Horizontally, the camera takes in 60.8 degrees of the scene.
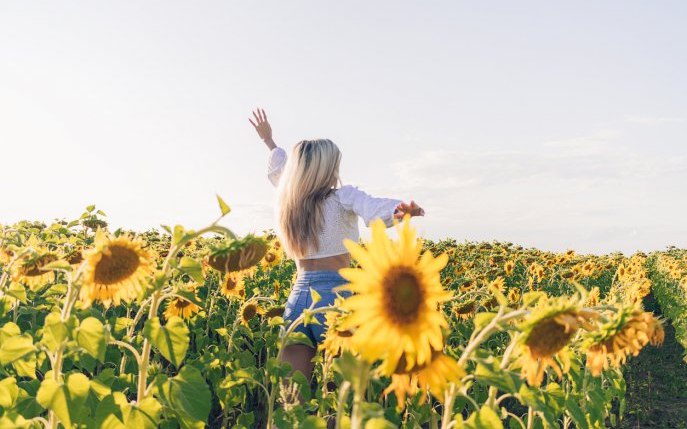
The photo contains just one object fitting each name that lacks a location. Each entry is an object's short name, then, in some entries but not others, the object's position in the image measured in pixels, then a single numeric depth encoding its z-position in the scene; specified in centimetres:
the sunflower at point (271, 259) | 663
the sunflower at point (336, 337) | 212
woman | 441
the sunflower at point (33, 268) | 270
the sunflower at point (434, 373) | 162
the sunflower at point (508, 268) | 1121
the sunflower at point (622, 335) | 188
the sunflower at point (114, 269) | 219
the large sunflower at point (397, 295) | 149
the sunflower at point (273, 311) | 493
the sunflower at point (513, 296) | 773
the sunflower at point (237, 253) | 201
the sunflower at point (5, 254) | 448
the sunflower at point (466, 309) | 537
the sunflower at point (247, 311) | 489
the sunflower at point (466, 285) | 721
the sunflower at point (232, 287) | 504
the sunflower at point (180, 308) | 393
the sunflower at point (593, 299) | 460
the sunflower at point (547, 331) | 166
